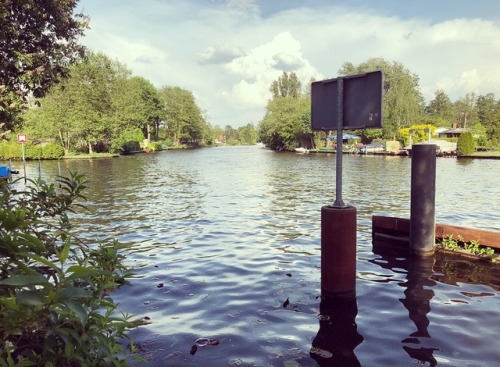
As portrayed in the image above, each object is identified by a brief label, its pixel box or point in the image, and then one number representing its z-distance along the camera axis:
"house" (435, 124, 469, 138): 68.88
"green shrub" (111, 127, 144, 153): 75.81
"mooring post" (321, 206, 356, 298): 6.01
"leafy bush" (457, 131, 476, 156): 51.50
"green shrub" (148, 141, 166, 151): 100.79
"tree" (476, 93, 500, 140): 62.69
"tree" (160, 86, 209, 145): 123.12
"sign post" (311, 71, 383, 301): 5.93
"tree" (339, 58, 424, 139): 74.56
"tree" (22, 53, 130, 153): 67.89
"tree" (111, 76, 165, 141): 75.94
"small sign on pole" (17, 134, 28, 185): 25.36
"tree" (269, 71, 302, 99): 121.69
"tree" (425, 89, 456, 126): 110.76
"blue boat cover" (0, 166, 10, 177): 22.62
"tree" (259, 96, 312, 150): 88.38
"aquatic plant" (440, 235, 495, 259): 8.33
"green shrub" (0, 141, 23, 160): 60.25
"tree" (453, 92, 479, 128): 101.69
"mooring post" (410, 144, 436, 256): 8.28
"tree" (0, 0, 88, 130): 13.98
